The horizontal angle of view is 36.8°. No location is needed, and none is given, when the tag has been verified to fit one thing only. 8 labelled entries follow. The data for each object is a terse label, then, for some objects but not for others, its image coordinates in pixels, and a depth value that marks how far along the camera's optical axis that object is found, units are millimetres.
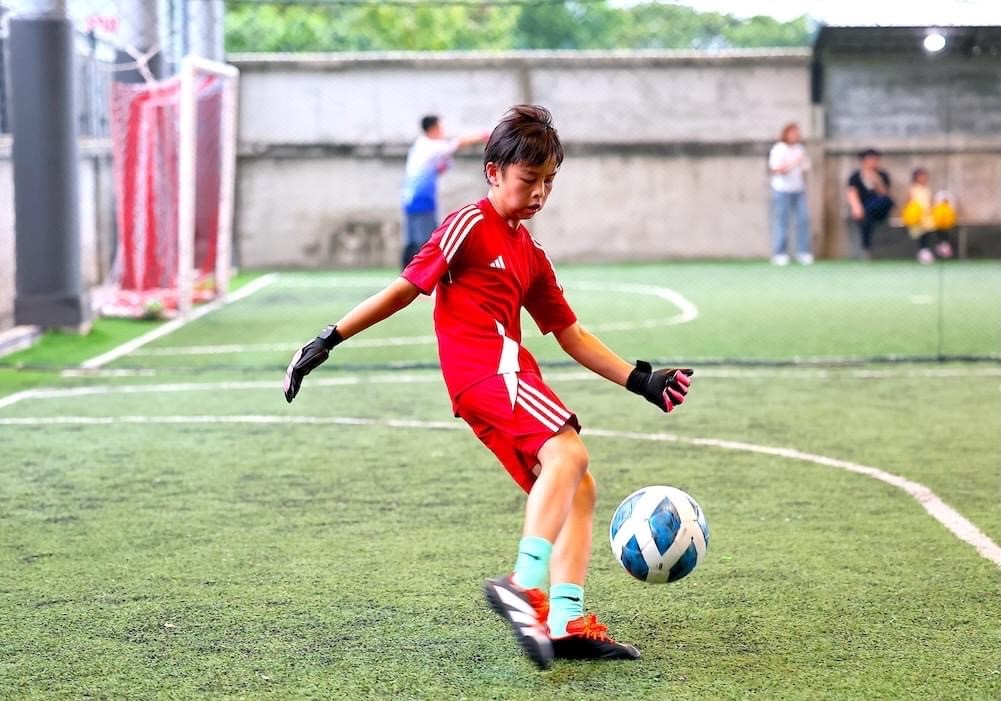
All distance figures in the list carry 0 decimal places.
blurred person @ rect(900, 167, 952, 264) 22125
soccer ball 4141
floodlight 19672
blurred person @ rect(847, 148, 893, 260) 22203
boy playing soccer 3781
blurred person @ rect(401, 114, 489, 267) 15458
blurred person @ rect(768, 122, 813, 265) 21344
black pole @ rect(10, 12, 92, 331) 12023
